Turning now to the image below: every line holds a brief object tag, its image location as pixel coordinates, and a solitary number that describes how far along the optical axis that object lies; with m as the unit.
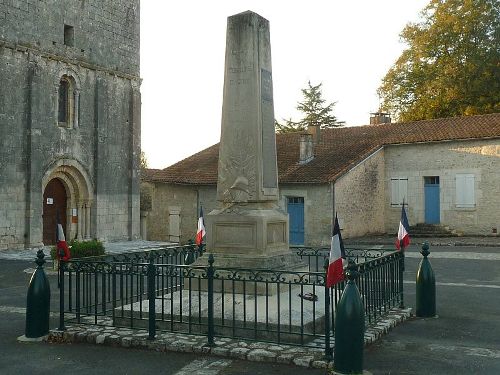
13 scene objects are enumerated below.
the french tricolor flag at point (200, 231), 10.43
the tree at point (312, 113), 49.06
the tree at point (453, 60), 31.62
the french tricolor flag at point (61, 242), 8.01
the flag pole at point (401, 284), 9.09
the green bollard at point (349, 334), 5.70
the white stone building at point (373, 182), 24.56
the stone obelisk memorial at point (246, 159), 7.98
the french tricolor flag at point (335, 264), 6.10
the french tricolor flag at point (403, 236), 9.62
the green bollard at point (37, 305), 7.27
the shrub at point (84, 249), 14.38
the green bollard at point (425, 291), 8.77
